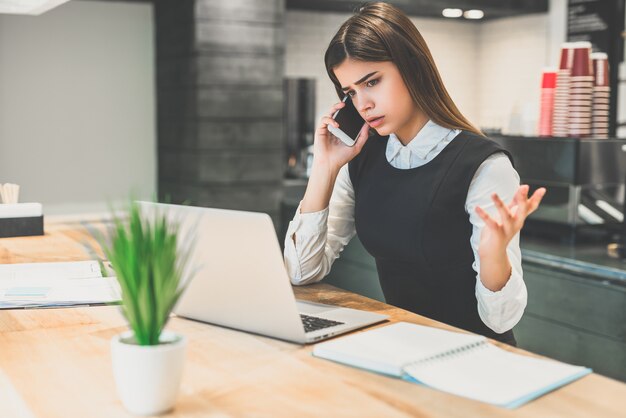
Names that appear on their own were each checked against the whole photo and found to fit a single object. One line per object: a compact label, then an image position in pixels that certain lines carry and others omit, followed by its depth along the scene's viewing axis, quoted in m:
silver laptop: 1.37
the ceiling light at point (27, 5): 2.63
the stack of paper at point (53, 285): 1.77
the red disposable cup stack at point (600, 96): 3.16
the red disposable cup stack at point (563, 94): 3.10
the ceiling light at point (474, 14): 6.09
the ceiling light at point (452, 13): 6.01
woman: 1.87
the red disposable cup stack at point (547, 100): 3.27
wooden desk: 1.11
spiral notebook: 1.16
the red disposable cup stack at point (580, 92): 3.08
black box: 2.78
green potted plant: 1.03
